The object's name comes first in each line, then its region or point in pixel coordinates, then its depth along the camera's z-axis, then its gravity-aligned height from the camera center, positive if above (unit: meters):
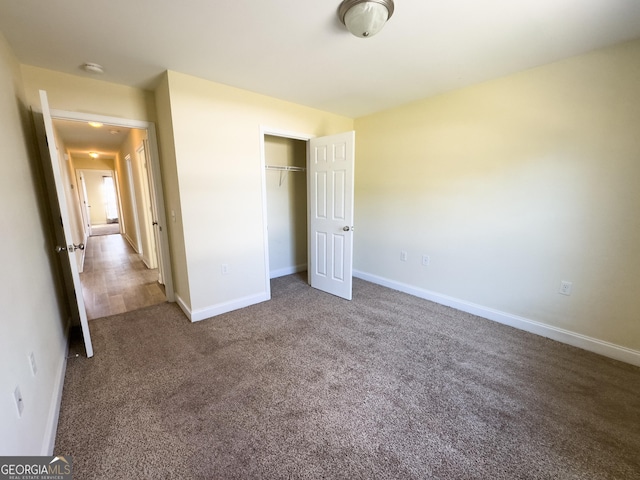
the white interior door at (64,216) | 1.88 -0.17
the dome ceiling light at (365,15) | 1.46 +1.02
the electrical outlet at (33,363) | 1.35 -0.88
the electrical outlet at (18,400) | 1.11 -0.89
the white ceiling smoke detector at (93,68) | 2.16 +1.04
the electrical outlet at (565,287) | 2.32 -0.84
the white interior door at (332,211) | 3.12 -0.24
